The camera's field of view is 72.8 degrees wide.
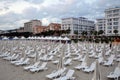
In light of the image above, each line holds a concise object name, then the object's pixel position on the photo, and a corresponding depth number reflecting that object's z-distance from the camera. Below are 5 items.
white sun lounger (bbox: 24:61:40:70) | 5.95
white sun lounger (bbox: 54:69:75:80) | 4.45
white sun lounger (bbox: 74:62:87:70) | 5.92
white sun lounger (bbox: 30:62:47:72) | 5.66
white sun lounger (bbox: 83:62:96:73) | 5.48
